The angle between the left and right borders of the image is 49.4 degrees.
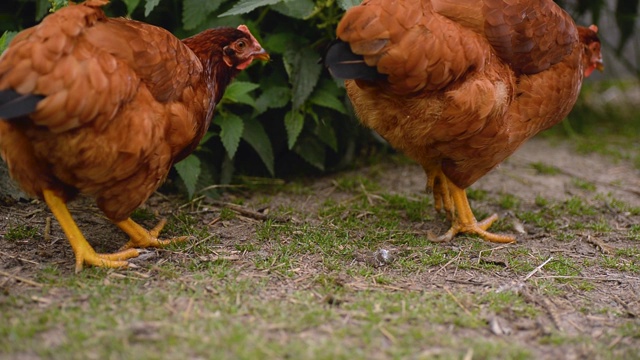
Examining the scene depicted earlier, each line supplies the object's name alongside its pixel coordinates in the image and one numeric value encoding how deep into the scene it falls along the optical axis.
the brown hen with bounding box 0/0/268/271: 3.11
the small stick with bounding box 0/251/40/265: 3.71
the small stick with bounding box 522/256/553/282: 3.83
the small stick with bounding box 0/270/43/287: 3.39
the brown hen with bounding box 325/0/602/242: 3.58
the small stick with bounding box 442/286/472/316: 3.30
